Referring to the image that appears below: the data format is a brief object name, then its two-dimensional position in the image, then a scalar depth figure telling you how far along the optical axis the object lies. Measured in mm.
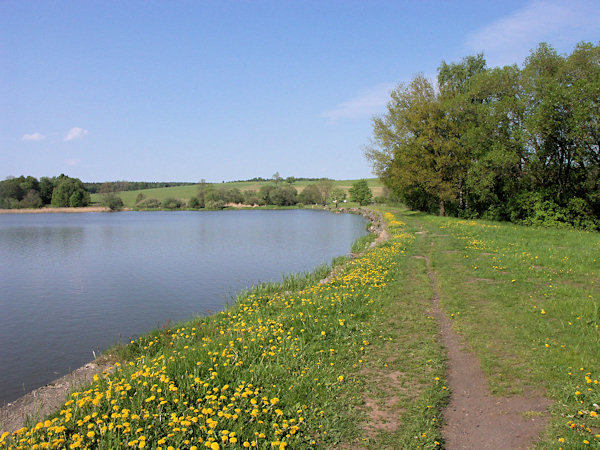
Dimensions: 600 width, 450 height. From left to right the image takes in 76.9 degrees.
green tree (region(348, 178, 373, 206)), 90250
